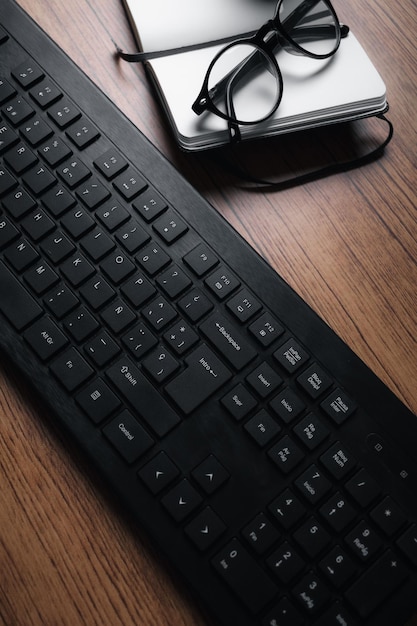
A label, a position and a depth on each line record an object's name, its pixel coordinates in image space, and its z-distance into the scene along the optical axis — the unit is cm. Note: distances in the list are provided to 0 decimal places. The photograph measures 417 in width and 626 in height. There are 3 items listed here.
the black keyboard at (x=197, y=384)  41
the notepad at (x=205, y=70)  55
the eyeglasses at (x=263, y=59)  55
